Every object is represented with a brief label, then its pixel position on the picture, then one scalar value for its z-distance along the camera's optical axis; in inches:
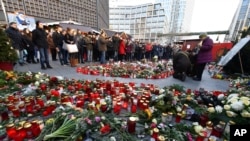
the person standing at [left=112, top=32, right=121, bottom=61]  413.7
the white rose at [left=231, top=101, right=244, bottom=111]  86.8
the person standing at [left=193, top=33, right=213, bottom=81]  224.8
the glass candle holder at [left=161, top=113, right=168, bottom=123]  95.7
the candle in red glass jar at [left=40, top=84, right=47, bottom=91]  141.1
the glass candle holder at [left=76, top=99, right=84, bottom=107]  113.1
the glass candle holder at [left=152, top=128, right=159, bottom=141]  78.8
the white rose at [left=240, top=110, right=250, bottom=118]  82.3
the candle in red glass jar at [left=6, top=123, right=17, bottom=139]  76.5
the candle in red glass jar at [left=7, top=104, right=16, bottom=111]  101.9
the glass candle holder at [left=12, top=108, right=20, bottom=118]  98.4
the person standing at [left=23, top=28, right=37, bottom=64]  311.7
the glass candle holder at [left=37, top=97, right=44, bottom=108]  108.7
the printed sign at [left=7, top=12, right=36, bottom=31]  413.9
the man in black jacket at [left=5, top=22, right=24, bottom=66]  270.7
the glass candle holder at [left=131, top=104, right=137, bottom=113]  108.9
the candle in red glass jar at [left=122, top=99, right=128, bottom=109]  115.0
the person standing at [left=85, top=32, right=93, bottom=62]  379.9
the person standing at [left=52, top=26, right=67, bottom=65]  306.1
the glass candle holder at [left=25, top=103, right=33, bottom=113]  103.0
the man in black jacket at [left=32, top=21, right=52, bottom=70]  252.5
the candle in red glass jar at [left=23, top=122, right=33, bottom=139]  78.6
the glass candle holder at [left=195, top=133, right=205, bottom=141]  74.8
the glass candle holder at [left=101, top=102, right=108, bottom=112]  103.8
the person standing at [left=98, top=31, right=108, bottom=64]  350.6
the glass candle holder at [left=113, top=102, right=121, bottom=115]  106.3
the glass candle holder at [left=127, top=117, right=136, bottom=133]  83.9
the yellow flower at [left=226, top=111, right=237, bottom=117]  86.4
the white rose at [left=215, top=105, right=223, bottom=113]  94.3
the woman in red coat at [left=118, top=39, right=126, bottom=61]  422.9
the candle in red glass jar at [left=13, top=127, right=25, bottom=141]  76.5
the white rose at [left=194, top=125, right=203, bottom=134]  79.1
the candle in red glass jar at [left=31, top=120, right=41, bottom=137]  80.3
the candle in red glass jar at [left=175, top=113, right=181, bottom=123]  99.8
